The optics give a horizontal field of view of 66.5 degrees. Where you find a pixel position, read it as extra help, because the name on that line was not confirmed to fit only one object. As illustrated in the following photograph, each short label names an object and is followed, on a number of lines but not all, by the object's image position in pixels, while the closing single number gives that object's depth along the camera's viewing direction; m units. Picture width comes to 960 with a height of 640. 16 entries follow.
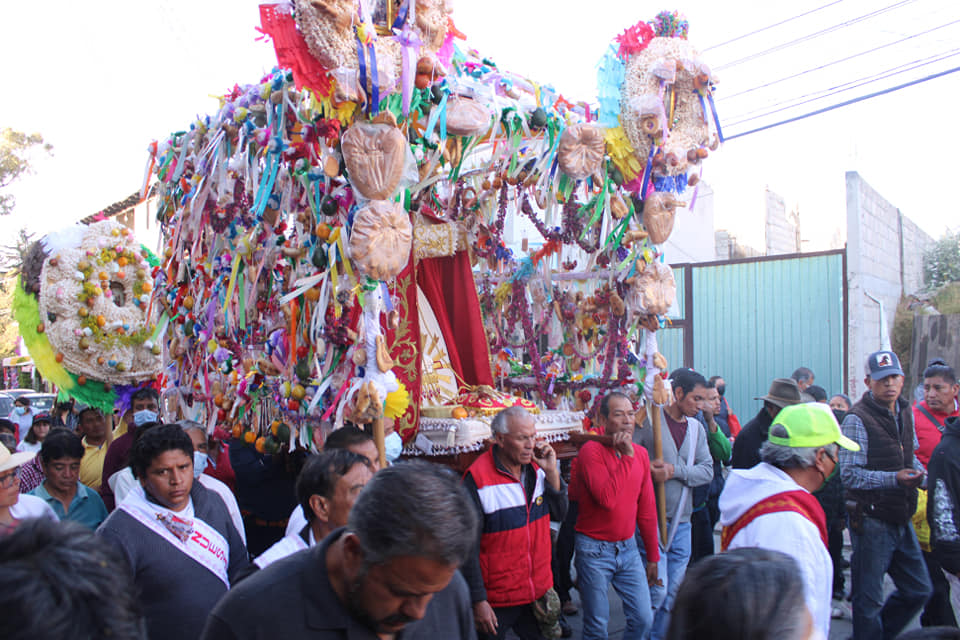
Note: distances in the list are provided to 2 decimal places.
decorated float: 3.41
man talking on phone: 3.26
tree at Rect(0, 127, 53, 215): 18.94
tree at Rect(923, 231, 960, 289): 13.52
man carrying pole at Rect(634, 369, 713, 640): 4.20
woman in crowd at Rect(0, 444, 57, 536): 2.68
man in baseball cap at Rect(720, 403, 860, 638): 2.22
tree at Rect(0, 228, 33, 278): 18.07
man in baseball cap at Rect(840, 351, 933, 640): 3.80
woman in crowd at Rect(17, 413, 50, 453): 6.11
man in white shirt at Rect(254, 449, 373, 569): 2.15
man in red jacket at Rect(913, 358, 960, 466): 4.57
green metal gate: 9.41
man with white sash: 2.34
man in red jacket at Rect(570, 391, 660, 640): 3.62
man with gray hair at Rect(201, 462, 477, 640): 1.32
